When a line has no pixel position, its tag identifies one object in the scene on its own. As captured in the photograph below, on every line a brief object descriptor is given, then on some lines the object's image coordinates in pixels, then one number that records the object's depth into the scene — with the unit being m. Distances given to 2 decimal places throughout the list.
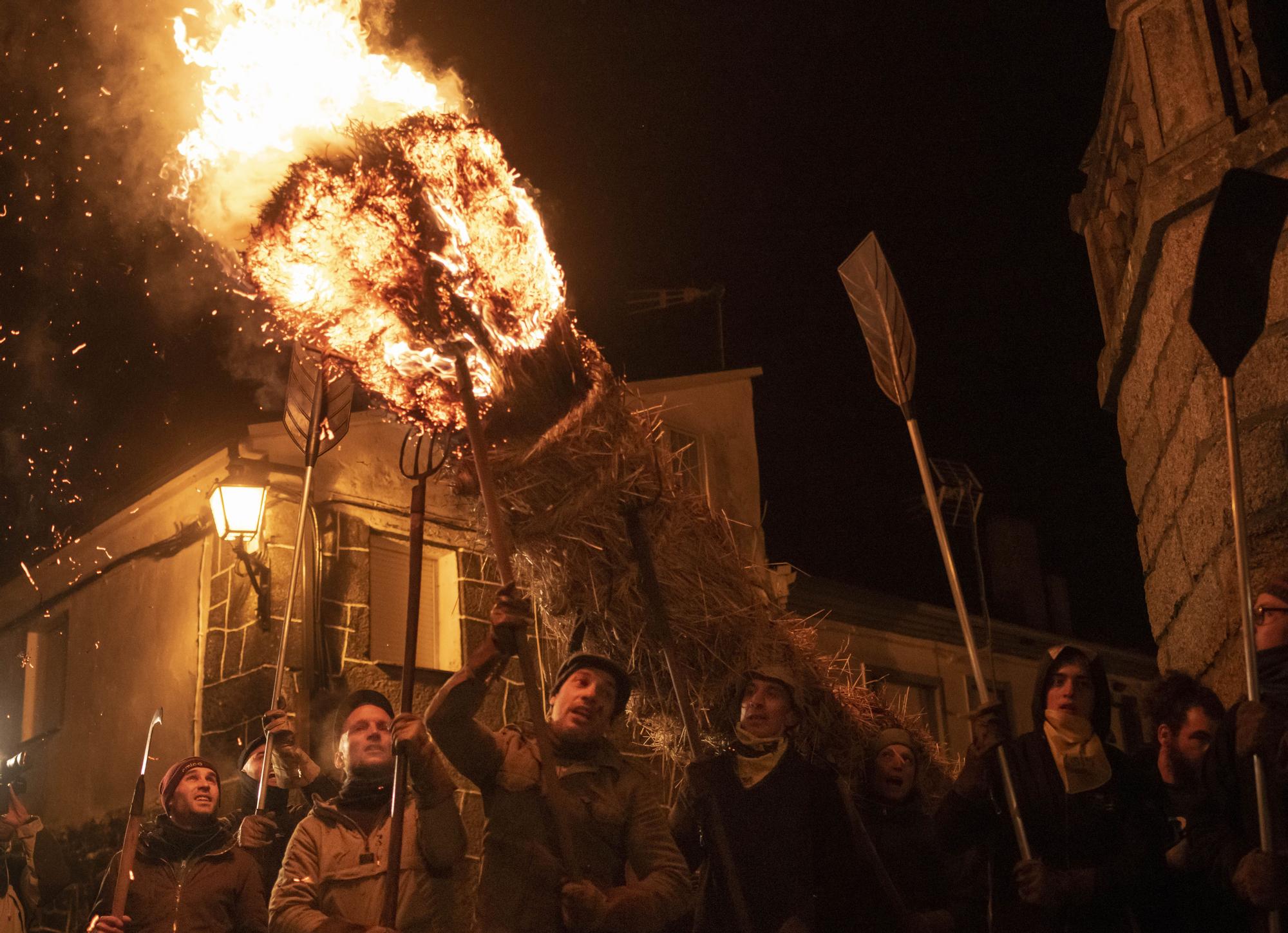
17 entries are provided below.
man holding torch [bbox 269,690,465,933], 5.02
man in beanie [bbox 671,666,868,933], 5.13
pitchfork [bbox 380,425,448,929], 4.89
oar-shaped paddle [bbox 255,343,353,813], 7.12
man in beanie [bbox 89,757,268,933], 5.71
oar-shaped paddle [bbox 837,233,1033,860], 5.98
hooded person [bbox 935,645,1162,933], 4.69
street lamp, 10.76
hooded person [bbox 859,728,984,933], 5.45
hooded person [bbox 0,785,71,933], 8.52
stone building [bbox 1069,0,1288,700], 5.71
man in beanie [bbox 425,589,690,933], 4.82
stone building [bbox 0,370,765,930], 11.38
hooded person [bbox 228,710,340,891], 6.13
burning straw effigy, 5.56
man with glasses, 4.30
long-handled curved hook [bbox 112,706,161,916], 5.26
